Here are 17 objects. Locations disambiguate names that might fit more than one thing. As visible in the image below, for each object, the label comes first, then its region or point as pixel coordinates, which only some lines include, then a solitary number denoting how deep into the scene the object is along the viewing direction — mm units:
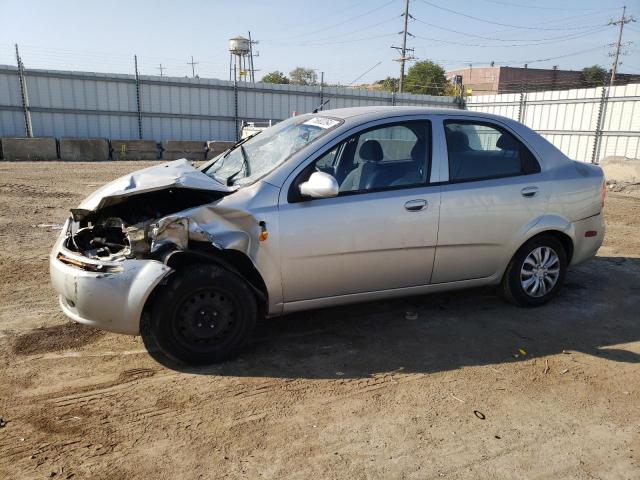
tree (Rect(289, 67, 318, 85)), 70000
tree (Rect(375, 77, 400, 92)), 51922
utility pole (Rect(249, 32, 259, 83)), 40656
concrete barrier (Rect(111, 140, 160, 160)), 18094
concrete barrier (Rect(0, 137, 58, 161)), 16219
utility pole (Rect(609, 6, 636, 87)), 49891
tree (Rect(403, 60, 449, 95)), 56969
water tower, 34916
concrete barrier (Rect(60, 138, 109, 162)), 17203
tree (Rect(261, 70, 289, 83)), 58241
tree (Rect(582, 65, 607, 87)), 59325
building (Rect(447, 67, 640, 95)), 61062
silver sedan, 3453
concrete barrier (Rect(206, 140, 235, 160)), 19078
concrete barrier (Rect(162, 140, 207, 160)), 18641
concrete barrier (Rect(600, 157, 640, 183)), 13609
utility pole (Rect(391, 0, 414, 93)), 41184
